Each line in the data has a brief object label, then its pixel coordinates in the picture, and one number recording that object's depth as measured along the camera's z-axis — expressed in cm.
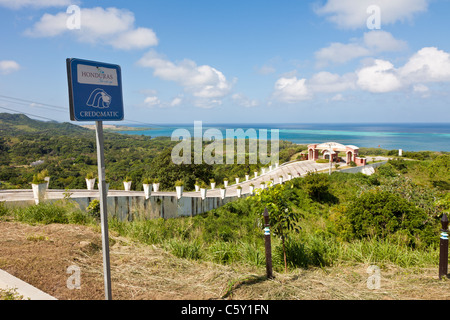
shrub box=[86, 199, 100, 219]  763
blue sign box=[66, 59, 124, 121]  201
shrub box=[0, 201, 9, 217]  627
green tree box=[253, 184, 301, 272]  406
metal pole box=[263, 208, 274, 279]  343
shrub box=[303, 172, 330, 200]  2180
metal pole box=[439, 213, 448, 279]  356
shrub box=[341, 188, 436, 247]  886
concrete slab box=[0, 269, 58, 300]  273
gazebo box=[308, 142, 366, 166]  3425
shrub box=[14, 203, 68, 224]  580
